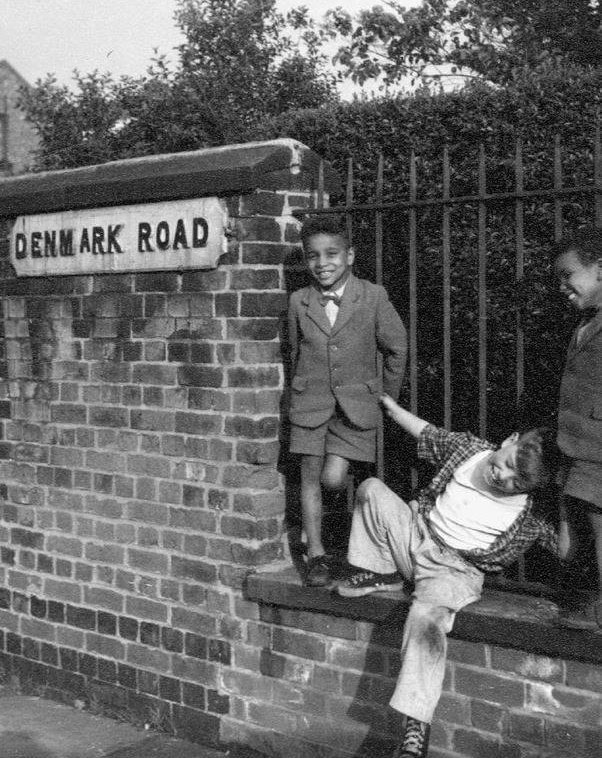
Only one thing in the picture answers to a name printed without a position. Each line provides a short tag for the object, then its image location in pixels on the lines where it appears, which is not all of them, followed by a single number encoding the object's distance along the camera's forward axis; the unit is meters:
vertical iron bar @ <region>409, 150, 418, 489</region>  4.00
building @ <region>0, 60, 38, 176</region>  27.34
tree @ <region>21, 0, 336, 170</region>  8.27
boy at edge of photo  3.38
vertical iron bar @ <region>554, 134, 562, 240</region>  3.60
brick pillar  4.31
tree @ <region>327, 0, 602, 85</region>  9.71
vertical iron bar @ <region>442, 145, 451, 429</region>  3.91
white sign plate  4.35
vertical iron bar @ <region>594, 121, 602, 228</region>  3.54
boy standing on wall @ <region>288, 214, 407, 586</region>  4.07
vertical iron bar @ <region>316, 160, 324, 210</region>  4.36
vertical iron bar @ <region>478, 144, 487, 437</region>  3.81
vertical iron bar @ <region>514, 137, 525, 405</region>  3.73
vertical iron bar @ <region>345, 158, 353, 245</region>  4.14
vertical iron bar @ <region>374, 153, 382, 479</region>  4.07
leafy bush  4.94
